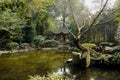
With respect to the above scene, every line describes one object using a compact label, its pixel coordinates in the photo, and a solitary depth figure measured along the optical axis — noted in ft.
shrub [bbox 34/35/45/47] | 84.33
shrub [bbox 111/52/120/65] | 36.35
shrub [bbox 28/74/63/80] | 18.04
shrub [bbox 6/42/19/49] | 72.54
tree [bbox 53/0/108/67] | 38.06
